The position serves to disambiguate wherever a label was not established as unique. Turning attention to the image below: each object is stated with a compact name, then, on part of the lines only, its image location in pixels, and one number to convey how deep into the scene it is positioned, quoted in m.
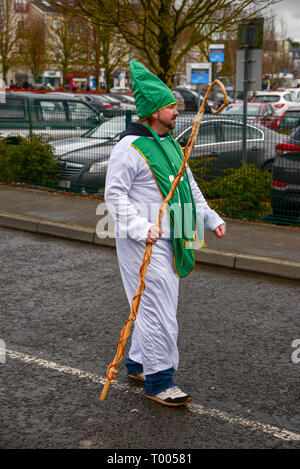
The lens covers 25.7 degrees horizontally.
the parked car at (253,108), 22.47
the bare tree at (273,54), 59.55
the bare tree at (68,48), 46.91
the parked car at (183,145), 9.85
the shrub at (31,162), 11.71
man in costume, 3.71
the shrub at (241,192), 9.41
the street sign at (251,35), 10.98
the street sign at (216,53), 22.16
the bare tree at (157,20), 11.25
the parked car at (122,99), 34.20
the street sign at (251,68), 11.15
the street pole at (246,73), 11.14
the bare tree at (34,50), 51.06
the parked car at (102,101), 30.20
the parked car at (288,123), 8.91
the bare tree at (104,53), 42.22
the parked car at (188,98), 37.69
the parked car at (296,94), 32.07
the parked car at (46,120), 11.64
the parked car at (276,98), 30.36
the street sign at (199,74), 20.80
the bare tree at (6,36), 47.16
